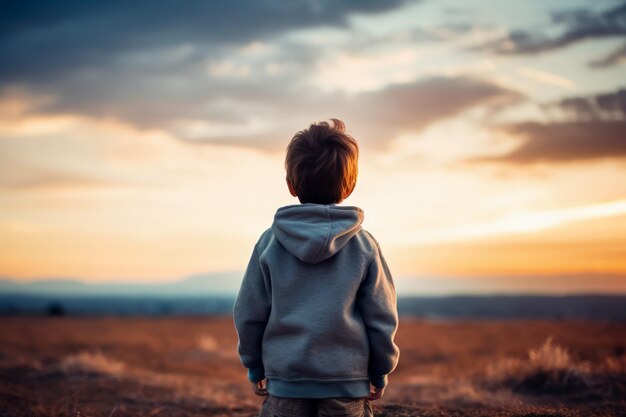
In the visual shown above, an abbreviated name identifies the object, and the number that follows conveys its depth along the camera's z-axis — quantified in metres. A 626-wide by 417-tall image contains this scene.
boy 3.24
